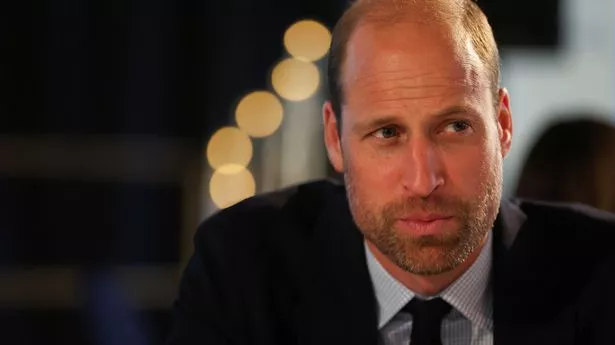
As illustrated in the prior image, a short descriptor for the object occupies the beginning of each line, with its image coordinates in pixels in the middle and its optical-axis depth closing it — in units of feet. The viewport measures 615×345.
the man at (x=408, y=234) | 9.89
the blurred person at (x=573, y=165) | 11.82
